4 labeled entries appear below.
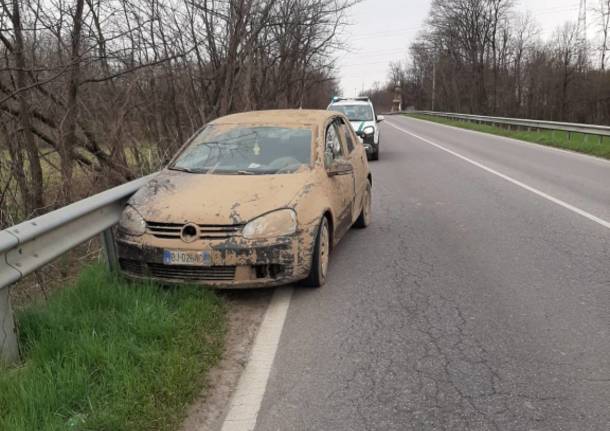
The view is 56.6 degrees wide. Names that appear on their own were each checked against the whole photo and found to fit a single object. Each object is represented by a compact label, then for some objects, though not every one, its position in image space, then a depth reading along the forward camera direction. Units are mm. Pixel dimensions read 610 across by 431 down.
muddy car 4629
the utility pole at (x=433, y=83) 77188
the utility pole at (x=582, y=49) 49062
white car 16406
